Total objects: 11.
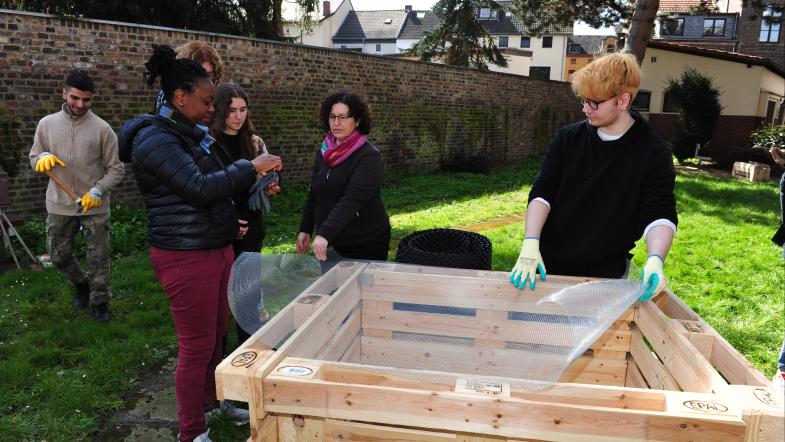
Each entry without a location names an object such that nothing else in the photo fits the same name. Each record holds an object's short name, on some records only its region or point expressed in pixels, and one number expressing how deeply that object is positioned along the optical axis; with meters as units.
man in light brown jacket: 4.12
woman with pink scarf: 3.04
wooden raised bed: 1.42
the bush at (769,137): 16.39
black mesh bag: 3.03
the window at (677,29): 32.38
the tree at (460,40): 26.31
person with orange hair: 2.19
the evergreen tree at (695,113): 17.16
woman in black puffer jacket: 2.21
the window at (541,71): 46.62
